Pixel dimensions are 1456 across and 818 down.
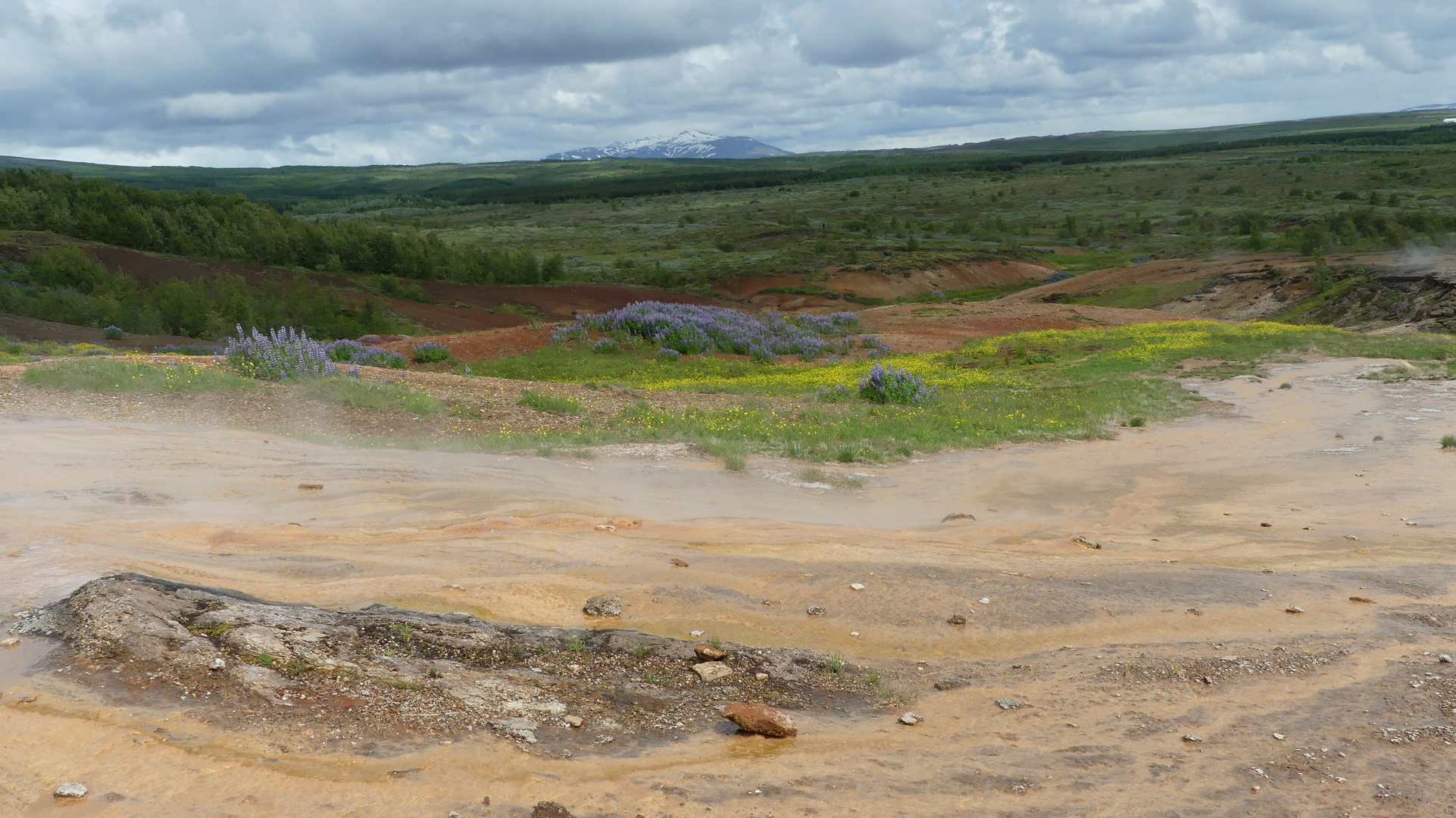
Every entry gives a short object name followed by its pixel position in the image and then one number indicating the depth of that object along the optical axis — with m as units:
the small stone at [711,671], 5.55
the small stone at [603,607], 6.60
